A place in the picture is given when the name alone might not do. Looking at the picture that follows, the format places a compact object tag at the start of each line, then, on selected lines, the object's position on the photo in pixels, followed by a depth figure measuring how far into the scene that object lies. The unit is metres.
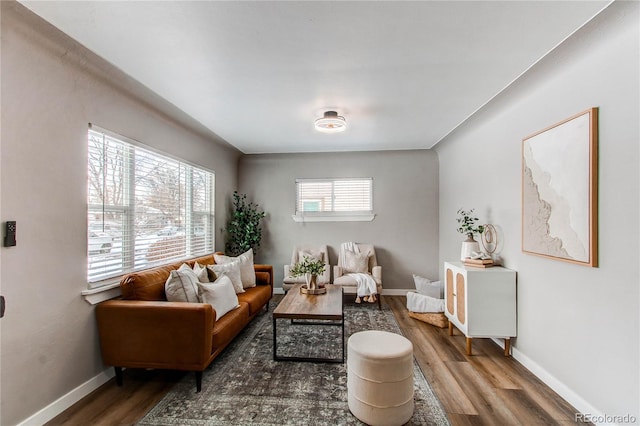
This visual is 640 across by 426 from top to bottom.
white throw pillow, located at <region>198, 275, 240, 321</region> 2.63
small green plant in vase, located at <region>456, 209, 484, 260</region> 3.25
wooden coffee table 2.70
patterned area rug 1.99
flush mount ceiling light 3.14
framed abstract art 1.95
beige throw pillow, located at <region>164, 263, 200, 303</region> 2.55
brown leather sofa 2.24
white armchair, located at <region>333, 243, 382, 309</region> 4.34
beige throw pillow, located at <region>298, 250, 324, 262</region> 4.92
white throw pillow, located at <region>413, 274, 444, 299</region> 4.29
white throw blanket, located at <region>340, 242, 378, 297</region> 4.29
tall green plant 4.91
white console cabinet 2.81
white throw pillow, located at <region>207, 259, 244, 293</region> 3.40
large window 2.40
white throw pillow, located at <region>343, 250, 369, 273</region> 4.75
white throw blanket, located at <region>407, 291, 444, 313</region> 3.72
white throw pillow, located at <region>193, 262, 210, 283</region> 3.03
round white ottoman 1.90
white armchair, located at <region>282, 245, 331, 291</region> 4.61
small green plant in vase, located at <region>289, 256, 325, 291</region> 3.44
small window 5.20
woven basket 3.60
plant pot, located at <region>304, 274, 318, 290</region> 3.44
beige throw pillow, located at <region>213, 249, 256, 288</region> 3.79
